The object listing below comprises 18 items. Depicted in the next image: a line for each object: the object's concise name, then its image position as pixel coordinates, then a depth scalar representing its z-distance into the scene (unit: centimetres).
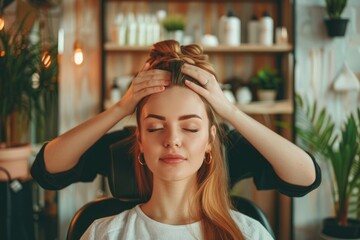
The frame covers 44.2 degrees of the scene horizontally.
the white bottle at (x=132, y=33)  364
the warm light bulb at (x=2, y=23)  271
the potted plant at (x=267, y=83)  371
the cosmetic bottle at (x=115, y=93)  368
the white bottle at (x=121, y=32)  365
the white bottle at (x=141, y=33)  364
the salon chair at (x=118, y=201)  160
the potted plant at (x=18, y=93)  269
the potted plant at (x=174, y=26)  363
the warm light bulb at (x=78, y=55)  333
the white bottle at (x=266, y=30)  366
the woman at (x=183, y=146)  140
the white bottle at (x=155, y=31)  366
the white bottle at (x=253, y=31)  377
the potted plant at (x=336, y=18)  342
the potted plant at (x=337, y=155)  317
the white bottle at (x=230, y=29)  367
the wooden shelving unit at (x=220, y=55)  374
